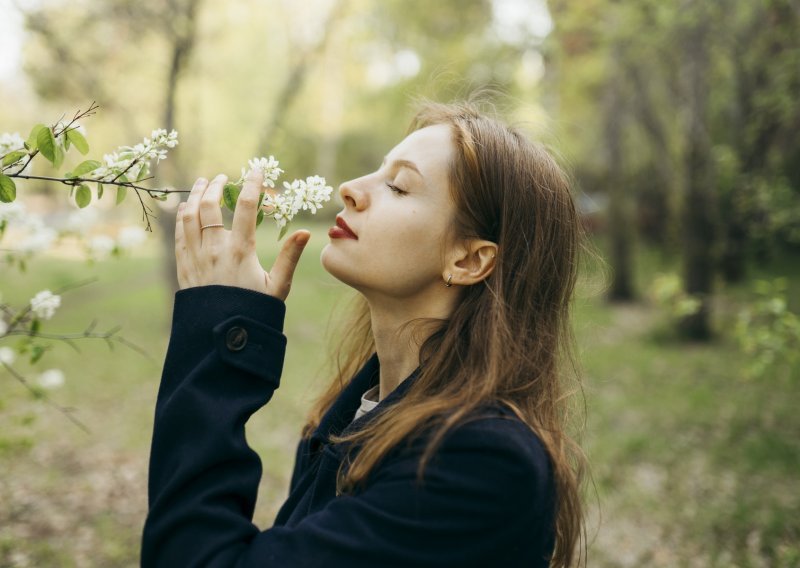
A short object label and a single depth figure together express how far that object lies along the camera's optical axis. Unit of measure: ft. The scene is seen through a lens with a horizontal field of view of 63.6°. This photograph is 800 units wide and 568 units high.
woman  4.09
